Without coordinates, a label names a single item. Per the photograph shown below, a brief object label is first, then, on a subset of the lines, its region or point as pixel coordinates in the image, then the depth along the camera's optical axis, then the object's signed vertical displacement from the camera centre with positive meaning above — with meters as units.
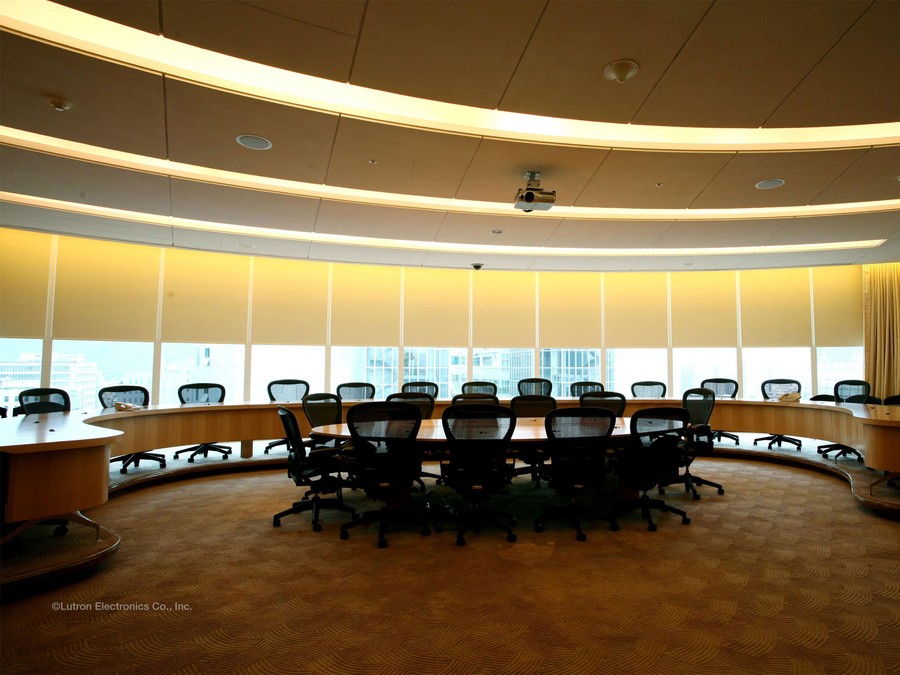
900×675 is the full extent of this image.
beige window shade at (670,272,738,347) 10.28 +1.29
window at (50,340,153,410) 7.70 -0.08
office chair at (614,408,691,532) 4.30 -0.76
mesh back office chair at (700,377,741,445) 8.34 -0.32
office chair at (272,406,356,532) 4.27 -0.93
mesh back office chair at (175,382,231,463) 7.15 -0.50
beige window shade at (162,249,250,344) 8.50 +1.21
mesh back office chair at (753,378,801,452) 8.20 -0.34
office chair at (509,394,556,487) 6.02 -0.50
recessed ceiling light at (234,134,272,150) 4.35 +2.06
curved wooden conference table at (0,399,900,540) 3.15 -0.75
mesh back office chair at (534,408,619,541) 4.11 -0.71
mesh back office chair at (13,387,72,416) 5.56 -0.50
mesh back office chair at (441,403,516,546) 4.03 -0.75
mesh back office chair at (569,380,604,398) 7.72 -0.33
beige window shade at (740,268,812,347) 10.07 +1.30
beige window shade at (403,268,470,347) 9.96 +1.22
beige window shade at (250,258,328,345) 9.13 +1.22
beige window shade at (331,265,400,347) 9.61 +1.21
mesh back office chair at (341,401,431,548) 3.98 -0.73
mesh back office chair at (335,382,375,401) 7.62 -0.43
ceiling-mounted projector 5.05 +1.80
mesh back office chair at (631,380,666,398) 8.35 -0.39
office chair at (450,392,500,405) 5.95 -0.40
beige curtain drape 9.49 +0.89
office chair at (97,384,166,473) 6.48 -0.50
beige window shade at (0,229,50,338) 7.20 +1.21
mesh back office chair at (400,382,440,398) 7.43 -0.35
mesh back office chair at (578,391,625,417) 6.08 -0.43
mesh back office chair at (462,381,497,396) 7.41 -0.34
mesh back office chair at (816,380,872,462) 7.26 -0.40
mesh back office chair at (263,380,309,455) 7.61 -0.43
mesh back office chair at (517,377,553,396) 7.67 -0.32
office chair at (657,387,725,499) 5.00 -0.77
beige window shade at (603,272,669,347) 10.43 +1.22
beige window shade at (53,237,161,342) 7.67 +1.19
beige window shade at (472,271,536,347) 10.24 +1.22
